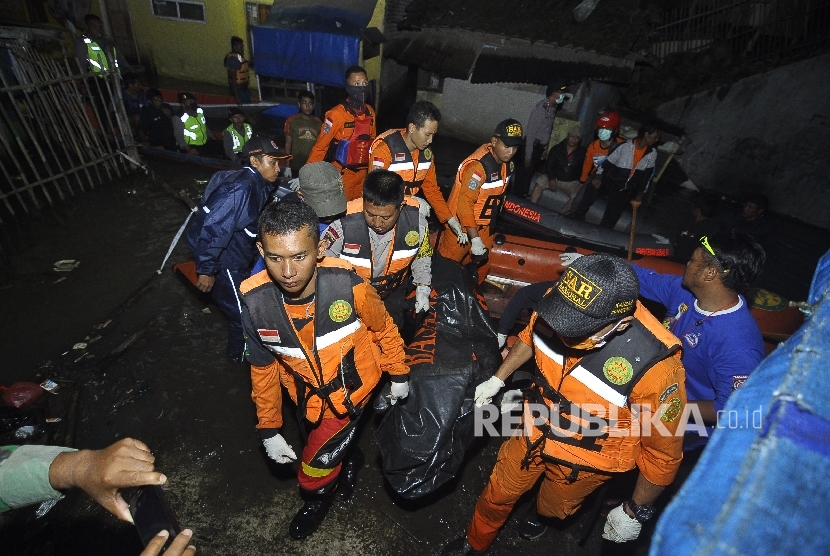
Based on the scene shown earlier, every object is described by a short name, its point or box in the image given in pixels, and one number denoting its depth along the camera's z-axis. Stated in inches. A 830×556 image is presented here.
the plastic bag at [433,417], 113.0
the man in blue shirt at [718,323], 99.0
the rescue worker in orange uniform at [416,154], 178.4
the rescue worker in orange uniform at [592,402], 78.0
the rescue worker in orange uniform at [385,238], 121.8
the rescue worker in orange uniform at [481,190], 177.8
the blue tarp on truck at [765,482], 19.6
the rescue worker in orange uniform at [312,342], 87.8
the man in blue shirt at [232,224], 138.9
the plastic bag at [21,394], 134.6
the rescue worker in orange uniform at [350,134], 217.6
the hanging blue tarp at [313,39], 413.1
